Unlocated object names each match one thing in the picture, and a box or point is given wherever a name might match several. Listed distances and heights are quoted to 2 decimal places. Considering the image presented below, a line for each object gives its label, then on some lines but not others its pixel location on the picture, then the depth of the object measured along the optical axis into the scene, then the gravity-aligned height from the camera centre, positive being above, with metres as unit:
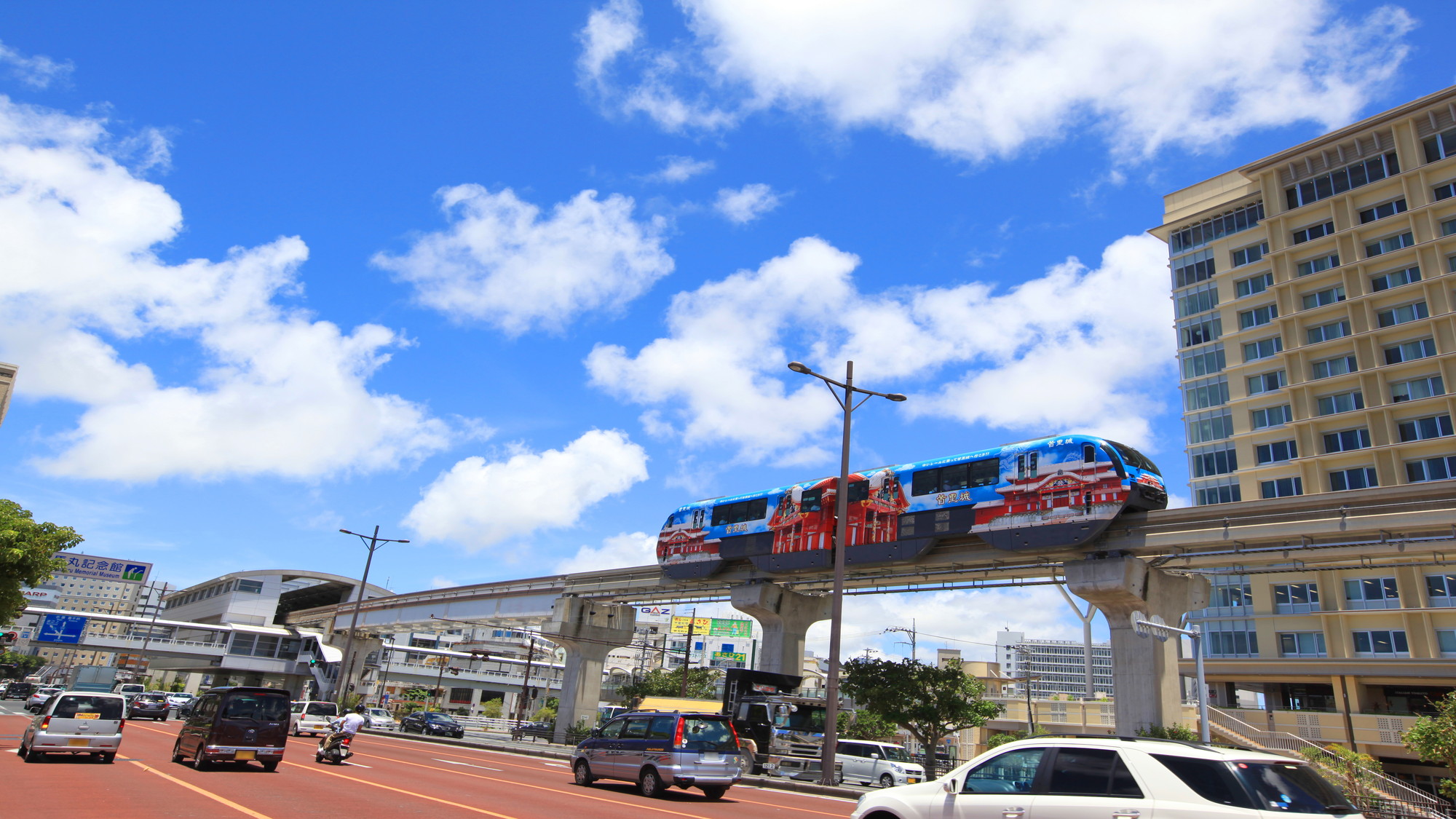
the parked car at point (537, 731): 50.72 -2.04
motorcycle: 22.00 -1.79
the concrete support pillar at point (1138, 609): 24.70 +3.83
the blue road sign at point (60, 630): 70.19 +1.71
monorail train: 24.94 +6.99
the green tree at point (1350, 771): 21.20 -0.07
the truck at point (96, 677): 52.94 -1.36
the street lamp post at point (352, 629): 47.44 +2.53
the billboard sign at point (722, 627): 143.38 +13.19
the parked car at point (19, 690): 69.62 -3.34
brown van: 18.58 -1.23
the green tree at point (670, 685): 81.19 +2.04
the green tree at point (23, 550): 27.48 +3.00
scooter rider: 22.05 -1.22
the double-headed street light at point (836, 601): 21.27 +2.92
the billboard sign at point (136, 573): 135.02 +13.12
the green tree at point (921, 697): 36.09 +1.24
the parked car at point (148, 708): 47.28 -2.50
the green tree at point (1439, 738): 21.03 +0.86
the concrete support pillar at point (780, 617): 36.78 +4.09
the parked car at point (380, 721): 49.28 -2.19
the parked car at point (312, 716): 36.88 -1.76
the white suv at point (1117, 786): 6.64 -0.28
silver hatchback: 19.23 -1.56
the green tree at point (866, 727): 55.31 -0.19
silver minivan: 17.05 -0.90
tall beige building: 51.25 +27.35
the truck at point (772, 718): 29.81 -0.06
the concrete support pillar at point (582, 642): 45.81 +2.85
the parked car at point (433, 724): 46.88 -2.04
